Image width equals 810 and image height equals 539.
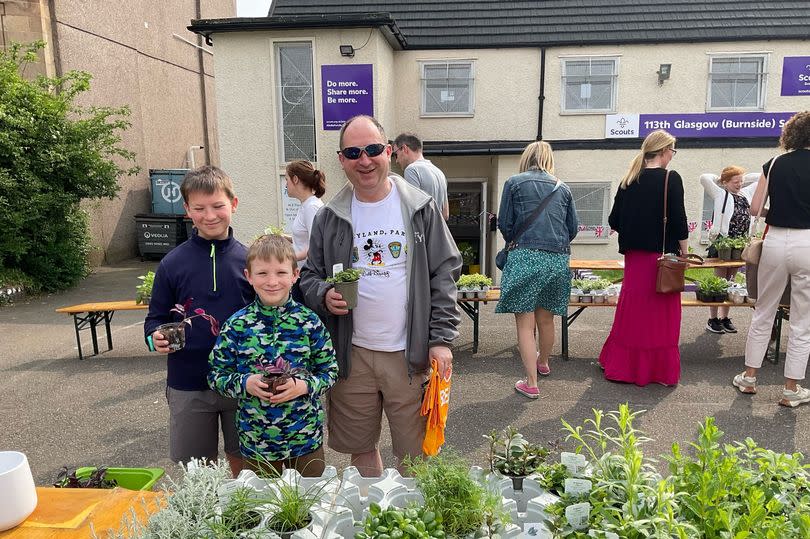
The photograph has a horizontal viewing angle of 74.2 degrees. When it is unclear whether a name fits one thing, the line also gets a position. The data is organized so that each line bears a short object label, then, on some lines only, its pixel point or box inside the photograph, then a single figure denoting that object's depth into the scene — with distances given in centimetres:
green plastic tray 239
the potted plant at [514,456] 185
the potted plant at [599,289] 609
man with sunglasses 258
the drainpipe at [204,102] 1998
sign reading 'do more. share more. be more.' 988
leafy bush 957
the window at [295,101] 1003
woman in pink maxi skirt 462
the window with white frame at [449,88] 1127
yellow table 164
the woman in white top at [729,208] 654
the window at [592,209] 1131
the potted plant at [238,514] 142
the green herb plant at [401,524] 134
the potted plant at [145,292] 612
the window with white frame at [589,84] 1103
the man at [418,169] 520
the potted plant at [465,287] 621
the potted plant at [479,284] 621
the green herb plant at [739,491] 127
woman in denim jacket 454
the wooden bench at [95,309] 623
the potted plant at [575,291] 614
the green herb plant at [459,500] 146
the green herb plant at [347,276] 241
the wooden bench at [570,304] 561
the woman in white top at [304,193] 437
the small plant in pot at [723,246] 644
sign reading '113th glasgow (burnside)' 1088
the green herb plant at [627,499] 129
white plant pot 161
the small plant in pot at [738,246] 641
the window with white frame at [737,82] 1080
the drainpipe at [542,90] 1105
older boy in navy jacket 248
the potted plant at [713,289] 604
